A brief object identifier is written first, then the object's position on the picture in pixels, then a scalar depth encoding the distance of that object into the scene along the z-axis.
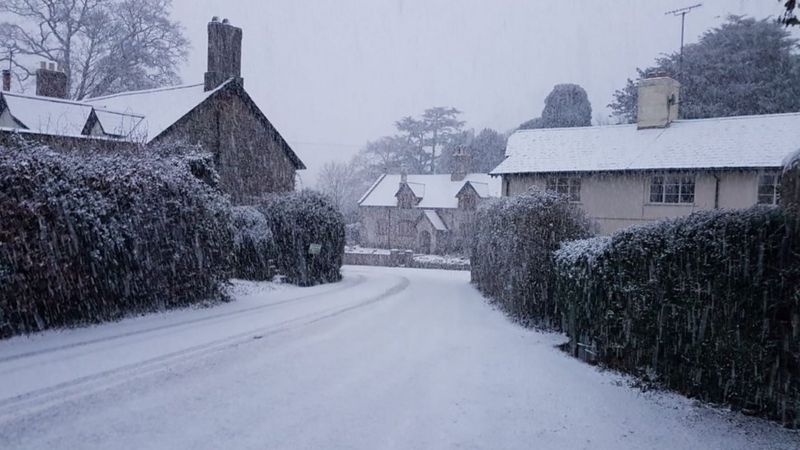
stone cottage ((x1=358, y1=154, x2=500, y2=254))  44.12
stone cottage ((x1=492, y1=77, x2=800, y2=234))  22.64
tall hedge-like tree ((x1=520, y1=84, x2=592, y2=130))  47.09
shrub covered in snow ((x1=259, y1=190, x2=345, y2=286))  18.62
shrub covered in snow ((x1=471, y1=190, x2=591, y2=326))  10.68
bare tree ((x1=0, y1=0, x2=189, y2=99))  30.42
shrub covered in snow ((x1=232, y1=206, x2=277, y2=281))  17.12
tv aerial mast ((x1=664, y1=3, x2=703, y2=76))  30.19
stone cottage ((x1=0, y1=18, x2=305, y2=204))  21.44
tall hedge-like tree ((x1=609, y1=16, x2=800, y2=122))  33.69
